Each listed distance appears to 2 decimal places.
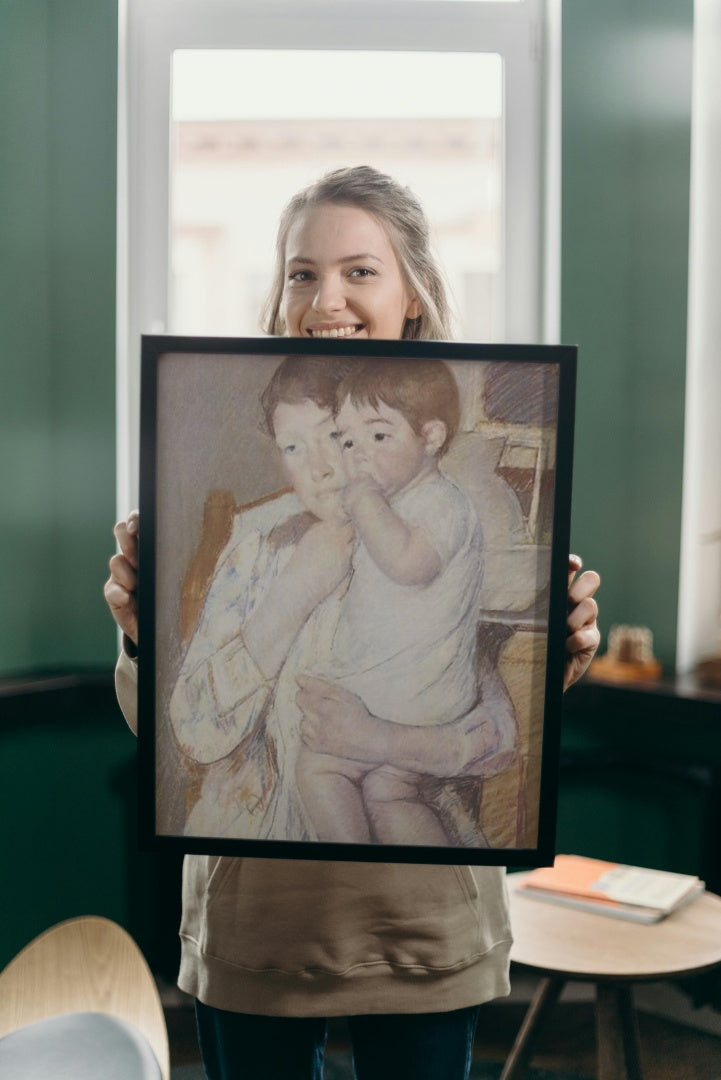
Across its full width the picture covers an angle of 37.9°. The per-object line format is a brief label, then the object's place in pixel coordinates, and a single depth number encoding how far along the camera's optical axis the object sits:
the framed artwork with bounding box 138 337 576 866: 0.96
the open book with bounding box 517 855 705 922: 1.87
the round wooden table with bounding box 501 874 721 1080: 1.67
